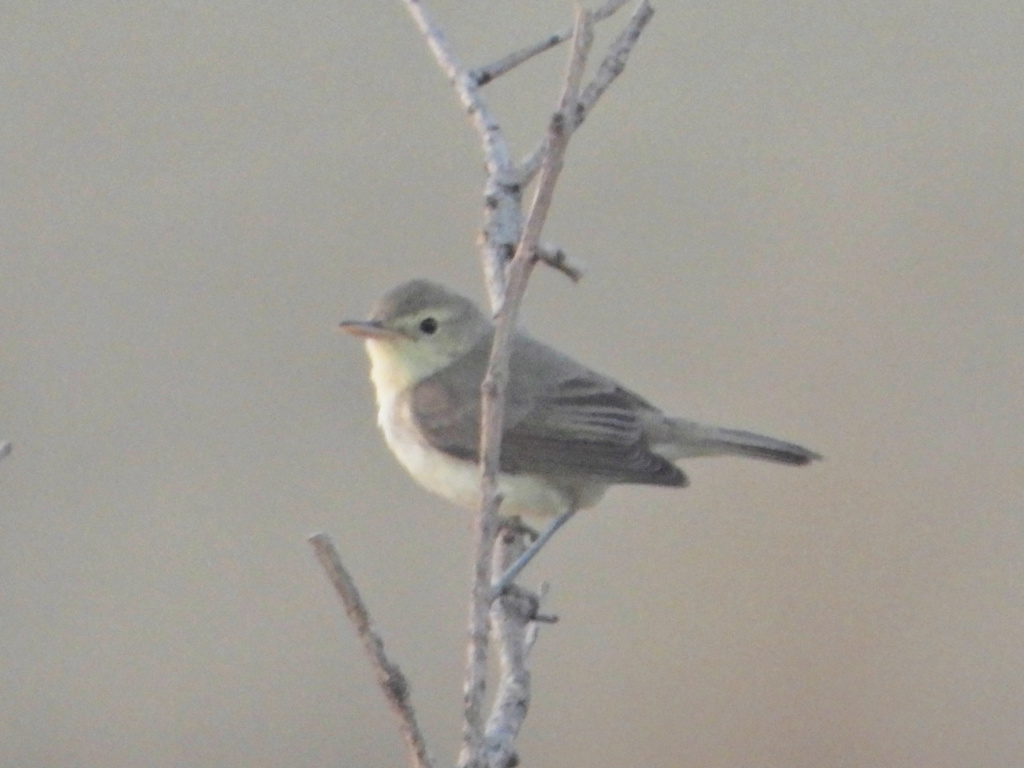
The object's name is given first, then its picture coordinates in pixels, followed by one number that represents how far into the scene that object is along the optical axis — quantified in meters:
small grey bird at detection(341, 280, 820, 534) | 8.08
